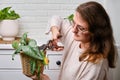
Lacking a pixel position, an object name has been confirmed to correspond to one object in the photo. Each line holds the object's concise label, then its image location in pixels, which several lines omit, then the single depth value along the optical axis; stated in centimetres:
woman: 127
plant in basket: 122
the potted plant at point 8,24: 215
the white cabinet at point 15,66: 201
